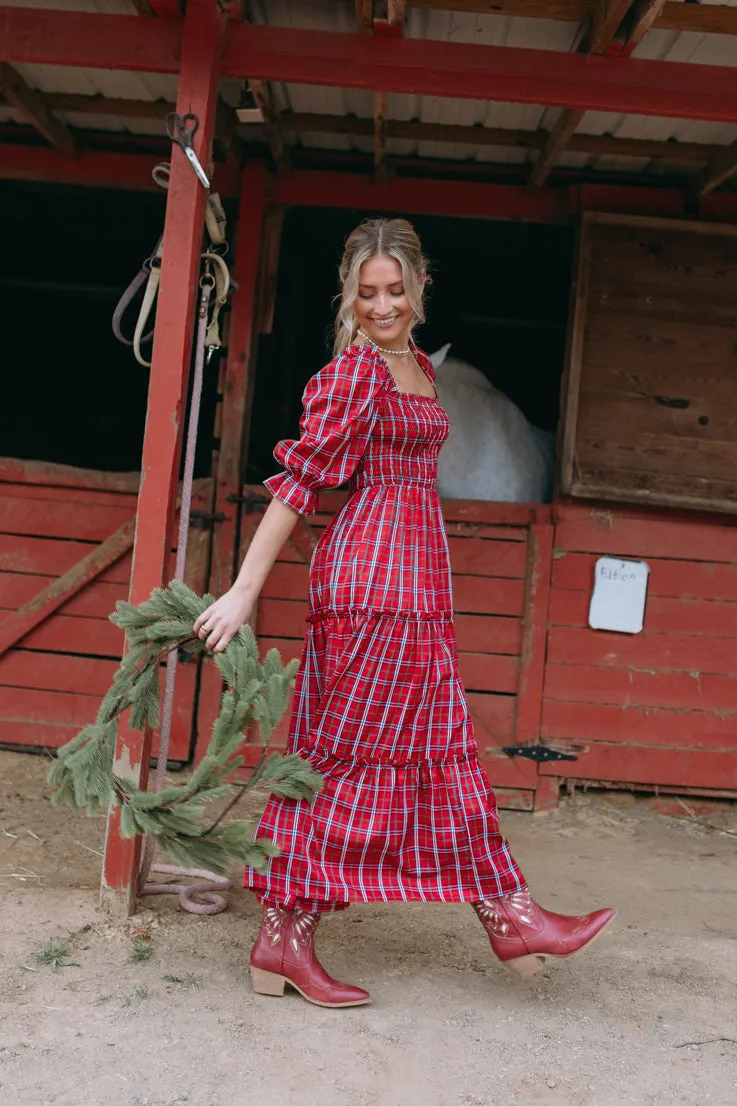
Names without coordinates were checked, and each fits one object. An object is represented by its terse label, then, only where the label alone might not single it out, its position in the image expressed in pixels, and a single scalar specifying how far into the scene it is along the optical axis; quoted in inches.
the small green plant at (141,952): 105.9
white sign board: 172.6
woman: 97.1
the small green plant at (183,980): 101.1
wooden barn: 167.0
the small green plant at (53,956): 103.2
